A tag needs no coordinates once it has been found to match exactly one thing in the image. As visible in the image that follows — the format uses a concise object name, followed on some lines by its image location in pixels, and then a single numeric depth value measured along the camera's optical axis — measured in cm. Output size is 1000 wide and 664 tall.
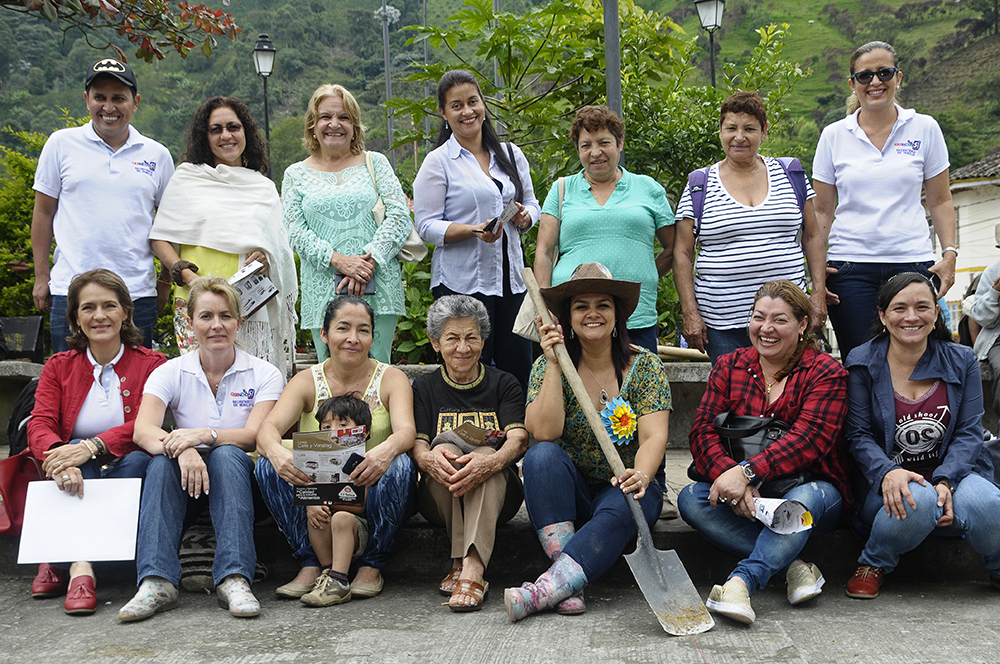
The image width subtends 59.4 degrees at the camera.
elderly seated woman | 352
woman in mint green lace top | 432
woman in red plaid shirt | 340
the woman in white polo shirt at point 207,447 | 343
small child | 350
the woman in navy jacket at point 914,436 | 335
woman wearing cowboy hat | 337
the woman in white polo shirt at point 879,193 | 411
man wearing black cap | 432
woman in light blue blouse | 438
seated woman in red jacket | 367
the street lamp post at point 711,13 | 1348
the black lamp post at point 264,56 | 1585
